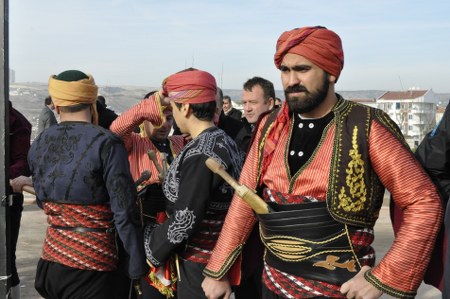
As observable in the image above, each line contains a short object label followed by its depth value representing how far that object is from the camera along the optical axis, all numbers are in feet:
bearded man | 8.46
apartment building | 331.77
